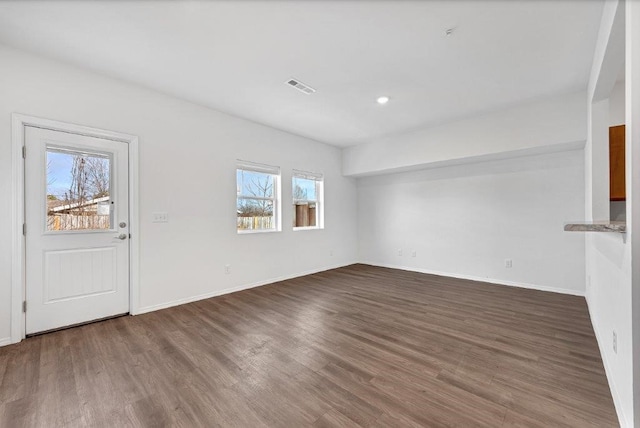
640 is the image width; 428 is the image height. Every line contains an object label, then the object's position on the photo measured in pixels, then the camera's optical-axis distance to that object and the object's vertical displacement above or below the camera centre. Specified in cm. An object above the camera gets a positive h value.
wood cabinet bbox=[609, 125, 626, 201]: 250 +48
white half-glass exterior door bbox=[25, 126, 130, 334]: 261 -13
